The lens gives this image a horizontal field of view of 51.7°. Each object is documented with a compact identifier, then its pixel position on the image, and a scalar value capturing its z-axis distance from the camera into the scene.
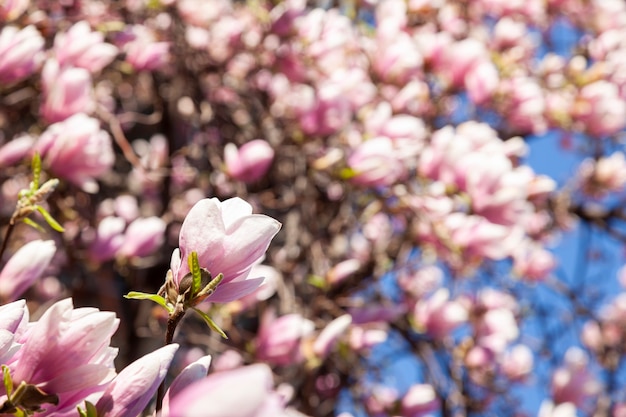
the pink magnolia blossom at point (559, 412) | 1.80
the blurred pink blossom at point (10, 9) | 1.57
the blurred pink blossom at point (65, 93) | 1.51
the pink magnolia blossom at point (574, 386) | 2.57
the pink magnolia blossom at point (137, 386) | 0.67
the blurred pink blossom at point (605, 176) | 2.96
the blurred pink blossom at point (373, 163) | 1.84
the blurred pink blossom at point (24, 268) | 1.00
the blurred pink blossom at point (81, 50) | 1.62
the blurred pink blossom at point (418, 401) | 1.96
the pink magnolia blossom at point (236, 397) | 0.39
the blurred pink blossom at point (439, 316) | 2.16
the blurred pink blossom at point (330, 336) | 1.62
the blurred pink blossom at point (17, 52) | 1.39
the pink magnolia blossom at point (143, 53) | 2.01
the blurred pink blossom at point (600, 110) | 2.76
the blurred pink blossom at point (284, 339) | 1.70
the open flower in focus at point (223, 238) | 0.73
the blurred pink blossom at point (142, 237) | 1.82
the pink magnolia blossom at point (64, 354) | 0.68
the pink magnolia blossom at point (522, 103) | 2.69
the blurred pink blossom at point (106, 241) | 1.79
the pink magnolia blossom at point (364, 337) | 1.99
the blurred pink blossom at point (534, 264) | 3.14
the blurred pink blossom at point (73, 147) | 1.42
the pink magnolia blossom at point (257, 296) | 1.66
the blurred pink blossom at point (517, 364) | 3.36
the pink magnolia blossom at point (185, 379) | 0.67
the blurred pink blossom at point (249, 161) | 1.94
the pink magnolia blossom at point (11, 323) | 0.65
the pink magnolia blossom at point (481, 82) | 2.51
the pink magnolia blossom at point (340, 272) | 1.86
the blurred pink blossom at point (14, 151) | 1.46
